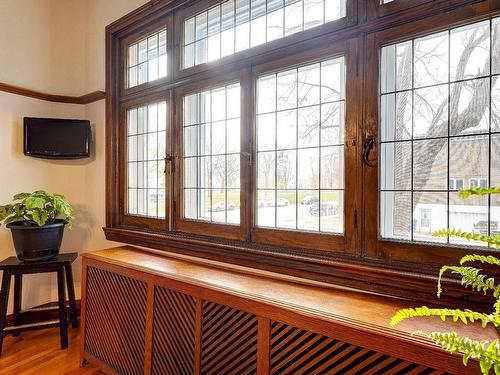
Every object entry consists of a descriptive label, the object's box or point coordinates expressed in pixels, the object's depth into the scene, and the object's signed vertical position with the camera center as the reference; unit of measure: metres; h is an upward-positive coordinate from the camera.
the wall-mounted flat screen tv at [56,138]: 2.87 +0.41
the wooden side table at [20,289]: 2.41 -0.86
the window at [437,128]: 1.35 +0.24
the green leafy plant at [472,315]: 0.68 -0.31
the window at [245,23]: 1.83 +1.03
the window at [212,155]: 2.20 +0.20
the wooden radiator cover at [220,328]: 1.18 -0.68
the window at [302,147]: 1.74 +0.20
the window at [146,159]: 2.67 +0.21
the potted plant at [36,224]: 2.41 -0.32
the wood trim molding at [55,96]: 2.82 +0.83
